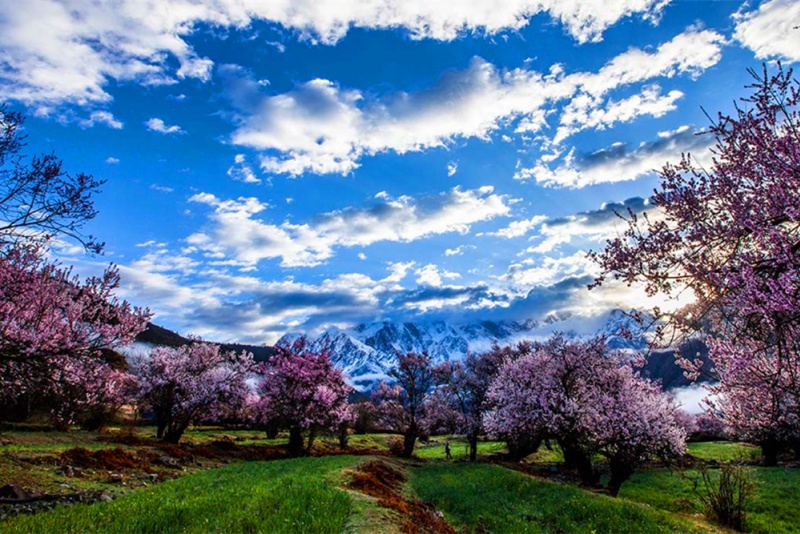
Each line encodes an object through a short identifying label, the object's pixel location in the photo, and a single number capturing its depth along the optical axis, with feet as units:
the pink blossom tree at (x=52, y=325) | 40.88
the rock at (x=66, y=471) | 58.85
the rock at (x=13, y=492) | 41.37
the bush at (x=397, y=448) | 176.81
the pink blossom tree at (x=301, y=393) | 140.97
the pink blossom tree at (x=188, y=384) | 140.97
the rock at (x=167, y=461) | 85.95
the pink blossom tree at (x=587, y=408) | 91.50
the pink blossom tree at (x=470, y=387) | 173.68
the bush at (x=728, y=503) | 68.28
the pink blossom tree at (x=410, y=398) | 168.86
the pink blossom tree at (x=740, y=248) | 24.38
